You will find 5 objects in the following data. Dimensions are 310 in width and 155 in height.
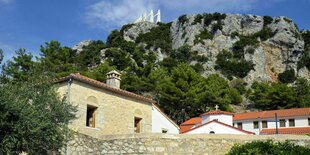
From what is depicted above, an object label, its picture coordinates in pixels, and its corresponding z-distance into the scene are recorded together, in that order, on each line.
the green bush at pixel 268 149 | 14.08
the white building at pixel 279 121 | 37.50
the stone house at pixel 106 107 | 19.19
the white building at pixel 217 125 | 25.56
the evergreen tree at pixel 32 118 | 11.90
